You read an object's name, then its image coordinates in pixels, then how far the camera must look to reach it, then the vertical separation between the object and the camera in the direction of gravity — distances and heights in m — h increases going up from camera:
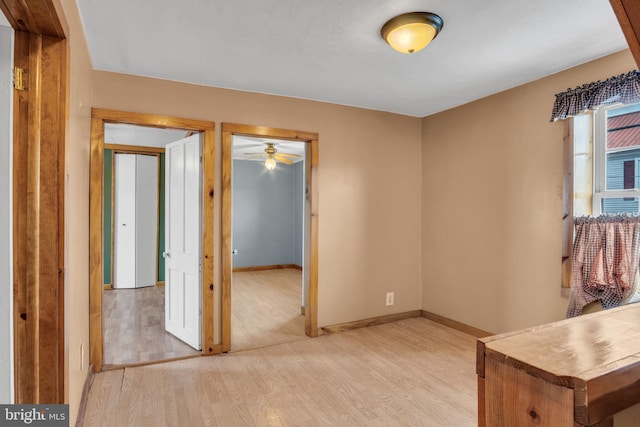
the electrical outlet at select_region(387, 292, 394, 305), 4.20 -1.00
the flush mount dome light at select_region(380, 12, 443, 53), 2.09 +1.08
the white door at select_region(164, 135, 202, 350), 3.34 -0.28
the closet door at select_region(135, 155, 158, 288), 6.04 -0.13
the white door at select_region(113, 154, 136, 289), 5.92 -0.18
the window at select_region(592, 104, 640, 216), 2.58 +0.39
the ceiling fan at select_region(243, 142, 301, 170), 5.79 +1.04
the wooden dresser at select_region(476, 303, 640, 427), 0.77 -0.37
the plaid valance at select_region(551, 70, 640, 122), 2.44 +0.84
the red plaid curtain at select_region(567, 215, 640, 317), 2.49 -0.35
